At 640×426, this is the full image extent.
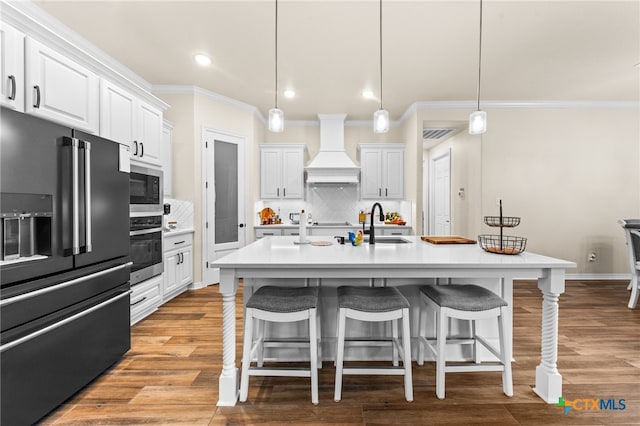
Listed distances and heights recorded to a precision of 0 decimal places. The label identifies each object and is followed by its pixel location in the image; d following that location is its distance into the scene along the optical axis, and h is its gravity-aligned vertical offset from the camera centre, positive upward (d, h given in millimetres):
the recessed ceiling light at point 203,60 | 3457 +1696
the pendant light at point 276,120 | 2490 +724
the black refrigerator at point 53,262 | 1498 -293
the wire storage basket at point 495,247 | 2041 -256
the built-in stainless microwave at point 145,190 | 2925 +201
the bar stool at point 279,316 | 1827 -623
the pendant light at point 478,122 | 2502 +715
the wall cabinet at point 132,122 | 2615 +820
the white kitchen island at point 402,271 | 1805 -359
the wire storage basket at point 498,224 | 2013 -87
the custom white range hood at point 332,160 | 5383 +873
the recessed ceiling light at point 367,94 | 4395 +1671
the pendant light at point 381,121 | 2605 +748
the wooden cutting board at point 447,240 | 2619 -255
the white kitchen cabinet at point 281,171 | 5535 +691
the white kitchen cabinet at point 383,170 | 5578 +720
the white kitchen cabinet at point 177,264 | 3648 -672
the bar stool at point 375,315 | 1845 -622
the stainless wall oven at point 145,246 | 2922 -362
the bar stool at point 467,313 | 1880 -617
